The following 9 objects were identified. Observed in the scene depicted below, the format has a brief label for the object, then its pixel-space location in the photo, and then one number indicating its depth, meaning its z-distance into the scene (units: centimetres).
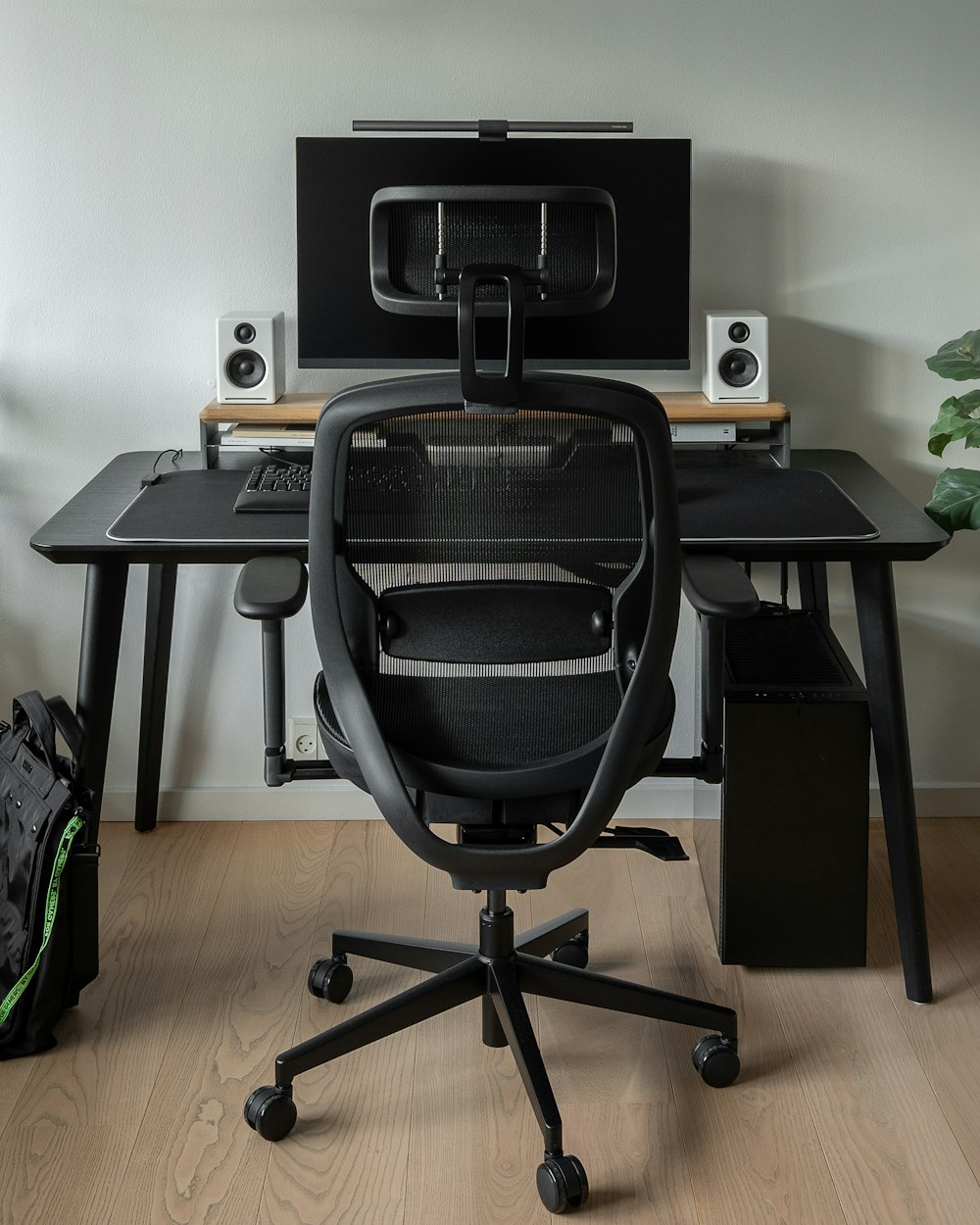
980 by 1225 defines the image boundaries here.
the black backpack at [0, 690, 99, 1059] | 196
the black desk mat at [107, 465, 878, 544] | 199
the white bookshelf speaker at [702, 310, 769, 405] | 242
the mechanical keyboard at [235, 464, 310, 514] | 210
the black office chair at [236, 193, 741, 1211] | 150
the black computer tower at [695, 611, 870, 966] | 214
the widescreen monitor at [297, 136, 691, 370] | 241
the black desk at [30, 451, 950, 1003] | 196
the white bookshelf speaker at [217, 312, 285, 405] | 242
